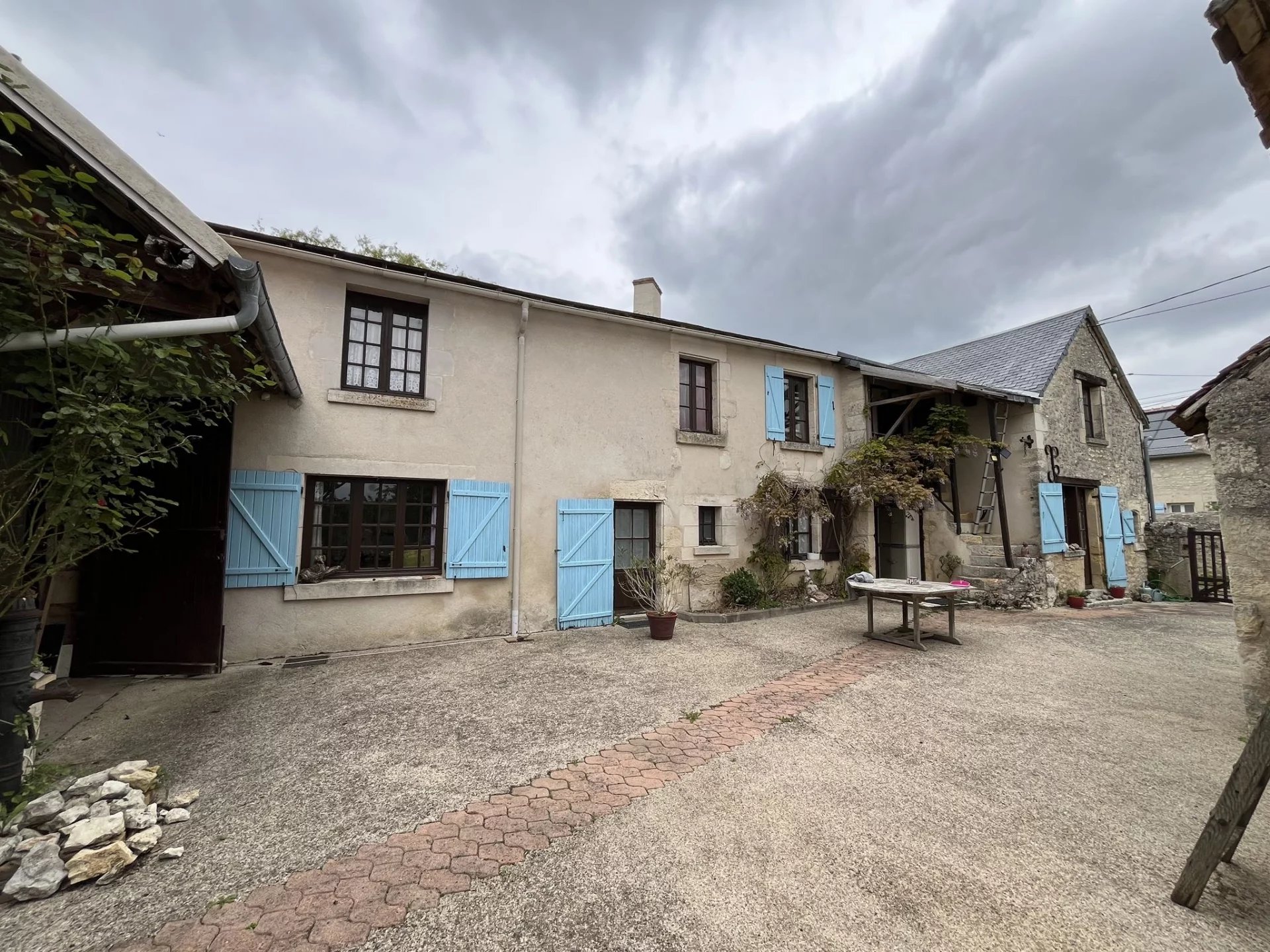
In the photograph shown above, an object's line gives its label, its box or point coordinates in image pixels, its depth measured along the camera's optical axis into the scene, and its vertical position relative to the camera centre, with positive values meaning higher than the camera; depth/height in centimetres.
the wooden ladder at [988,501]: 955 +44
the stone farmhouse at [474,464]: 463 +86
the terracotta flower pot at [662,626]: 630 -126
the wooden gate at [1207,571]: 1036 -101
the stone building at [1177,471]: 1575 +168
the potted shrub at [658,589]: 632 -93
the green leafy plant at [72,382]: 214 +71
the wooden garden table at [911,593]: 561 -78
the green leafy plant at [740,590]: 791 -103
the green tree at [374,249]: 1157 +671
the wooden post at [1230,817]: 185 -110
